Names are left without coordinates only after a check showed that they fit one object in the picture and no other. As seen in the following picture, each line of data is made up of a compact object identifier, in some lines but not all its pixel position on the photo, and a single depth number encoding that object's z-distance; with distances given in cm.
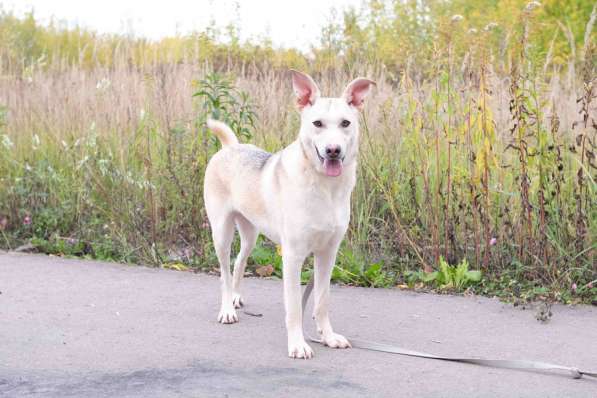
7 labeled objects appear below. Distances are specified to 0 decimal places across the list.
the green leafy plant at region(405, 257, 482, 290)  697
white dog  503
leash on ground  486
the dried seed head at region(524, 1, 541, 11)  647
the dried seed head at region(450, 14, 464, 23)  688
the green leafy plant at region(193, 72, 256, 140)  802
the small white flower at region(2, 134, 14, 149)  949
